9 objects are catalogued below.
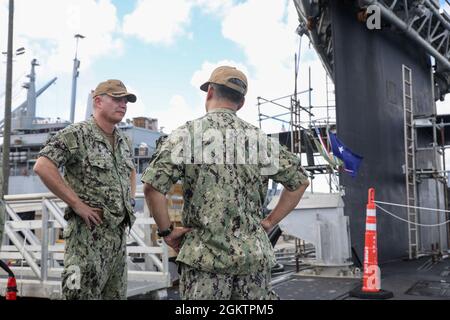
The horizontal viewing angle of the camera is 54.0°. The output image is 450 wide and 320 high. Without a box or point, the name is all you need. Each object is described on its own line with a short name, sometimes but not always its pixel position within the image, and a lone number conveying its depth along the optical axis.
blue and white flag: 7.29
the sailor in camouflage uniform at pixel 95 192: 2.60
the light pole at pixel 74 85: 36.06
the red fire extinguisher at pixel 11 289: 3.27
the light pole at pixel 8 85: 14.55
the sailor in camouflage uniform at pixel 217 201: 2.06
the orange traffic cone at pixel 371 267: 4.60
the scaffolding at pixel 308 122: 11.15
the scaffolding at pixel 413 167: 9.10
